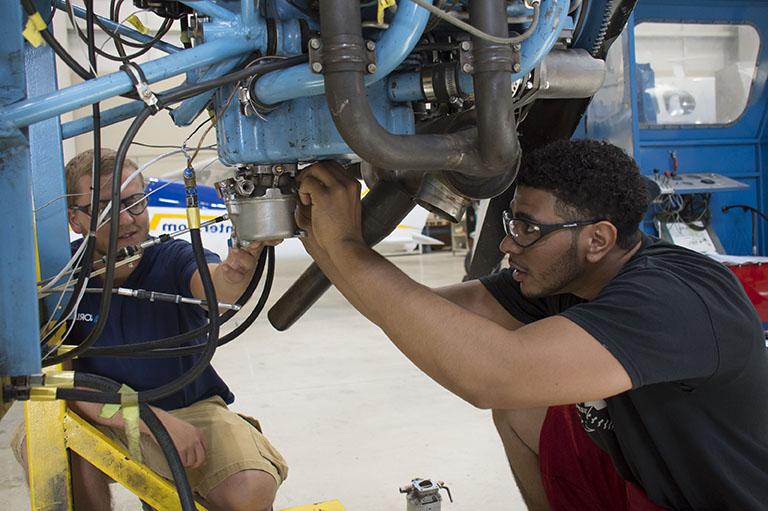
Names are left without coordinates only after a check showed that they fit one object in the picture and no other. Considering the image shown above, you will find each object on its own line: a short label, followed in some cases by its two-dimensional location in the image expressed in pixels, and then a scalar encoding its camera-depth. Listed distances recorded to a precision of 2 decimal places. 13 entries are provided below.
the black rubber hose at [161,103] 0.89
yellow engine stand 1.34
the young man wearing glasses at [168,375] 1.55
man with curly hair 1.05
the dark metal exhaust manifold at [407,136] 0.82
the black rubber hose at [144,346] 1.17
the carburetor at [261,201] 1.03
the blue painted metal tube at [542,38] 0.92
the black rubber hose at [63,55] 0.98
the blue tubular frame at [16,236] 0.92
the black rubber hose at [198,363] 0.97
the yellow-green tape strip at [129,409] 0.99
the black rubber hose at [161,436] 0.99
